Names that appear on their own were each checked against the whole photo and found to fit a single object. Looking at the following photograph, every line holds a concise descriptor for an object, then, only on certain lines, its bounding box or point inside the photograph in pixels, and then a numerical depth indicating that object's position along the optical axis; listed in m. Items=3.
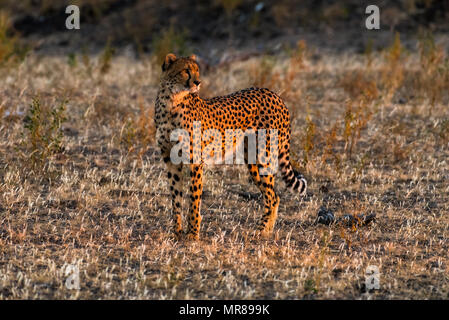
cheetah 9.57
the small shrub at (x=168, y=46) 20.72
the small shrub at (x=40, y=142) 12.42
